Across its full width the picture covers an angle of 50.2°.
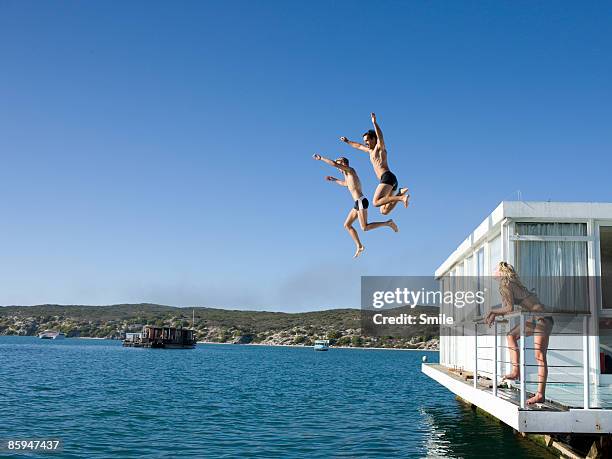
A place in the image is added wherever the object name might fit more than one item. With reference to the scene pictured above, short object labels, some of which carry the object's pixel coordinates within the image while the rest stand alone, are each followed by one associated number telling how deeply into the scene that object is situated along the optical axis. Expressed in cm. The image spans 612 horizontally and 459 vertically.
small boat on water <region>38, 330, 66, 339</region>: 15738
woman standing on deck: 854
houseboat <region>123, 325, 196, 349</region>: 11475
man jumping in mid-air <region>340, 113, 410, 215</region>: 905
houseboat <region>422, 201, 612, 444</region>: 1173
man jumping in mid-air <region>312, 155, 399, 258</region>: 936
